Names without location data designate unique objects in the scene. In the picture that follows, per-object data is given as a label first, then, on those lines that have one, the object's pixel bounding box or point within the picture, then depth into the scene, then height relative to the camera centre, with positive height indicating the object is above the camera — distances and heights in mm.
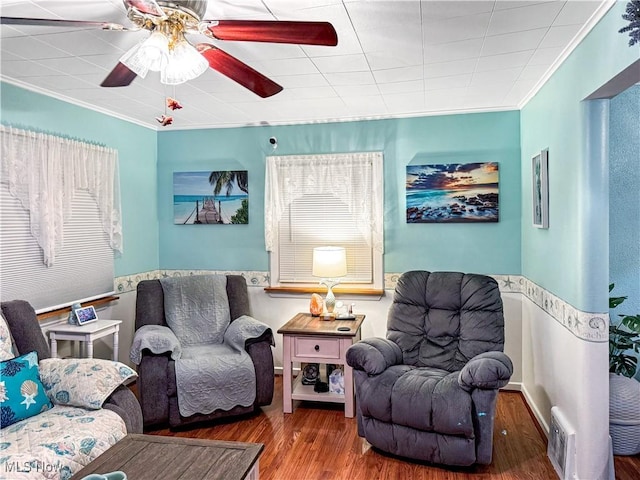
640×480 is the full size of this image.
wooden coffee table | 1814 -917
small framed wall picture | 3010 +323
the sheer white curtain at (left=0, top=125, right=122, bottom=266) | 3055 +473
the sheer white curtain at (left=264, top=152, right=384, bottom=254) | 4137 +495
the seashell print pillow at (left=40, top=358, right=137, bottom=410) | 2488 -776
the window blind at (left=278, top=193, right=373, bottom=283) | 4223 +7
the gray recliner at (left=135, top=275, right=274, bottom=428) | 3213 -934
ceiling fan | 1518 +714
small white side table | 3242 -660
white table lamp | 3857 -221
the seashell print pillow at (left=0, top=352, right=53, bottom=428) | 2311 -776
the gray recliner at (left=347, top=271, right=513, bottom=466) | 2646 -857
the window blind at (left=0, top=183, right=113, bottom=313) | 3037 -145
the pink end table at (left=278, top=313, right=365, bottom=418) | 3488 -875
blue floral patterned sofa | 2043 -884
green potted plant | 2754 -946
